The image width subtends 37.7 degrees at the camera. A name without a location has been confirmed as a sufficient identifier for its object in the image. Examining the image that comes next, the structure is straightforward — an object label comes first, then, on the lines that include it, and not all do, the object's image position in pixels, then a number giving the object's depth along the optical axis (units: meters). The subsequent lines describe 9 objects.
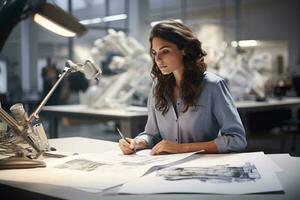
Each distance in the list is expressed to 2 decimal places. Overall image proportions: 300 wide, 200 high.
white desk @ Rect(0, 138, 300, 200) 1.02
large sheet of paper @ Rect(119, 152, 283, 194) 1.06
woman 1.66
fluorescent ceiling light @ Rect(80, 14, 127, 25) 7.89
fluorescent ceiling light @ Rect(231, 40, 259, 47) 9.70
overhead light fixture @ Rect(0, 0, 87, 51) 1.54
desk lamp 1.39
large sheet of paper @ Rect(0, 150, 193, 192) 1.17
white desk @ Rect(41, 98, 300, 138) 3.56
